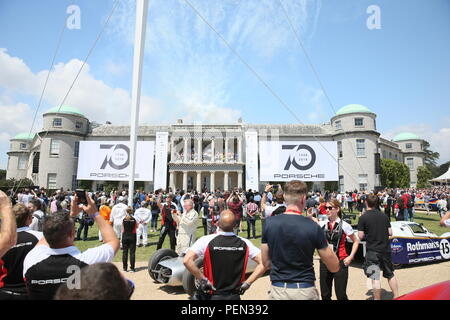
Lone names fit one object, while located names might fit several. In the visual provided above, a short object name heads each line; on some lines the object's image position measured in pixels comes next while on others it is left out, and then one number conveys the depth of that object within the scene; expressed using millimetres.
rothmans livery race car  7414
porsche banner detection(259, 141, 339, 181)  26141
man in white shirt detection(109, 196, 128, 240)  10047
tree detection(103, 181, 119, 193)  39150
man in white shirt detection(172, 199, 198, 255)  7254
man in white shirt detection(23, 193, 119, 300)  2111
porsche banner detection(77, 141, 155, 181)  26359
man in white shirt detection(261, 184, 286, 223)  6075
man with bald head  2775
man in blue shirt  2518
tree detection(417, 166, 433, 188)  51359
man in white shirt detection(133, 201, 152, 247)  10398
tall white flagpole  10375
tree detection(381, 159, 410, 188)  42219
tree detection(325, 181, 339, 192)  38566
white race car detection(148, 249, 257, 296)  5732
